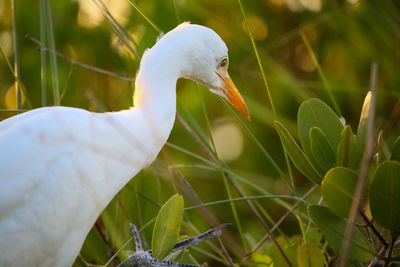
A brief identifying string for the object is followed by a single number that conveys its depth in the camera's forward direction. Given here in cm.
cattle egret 454
